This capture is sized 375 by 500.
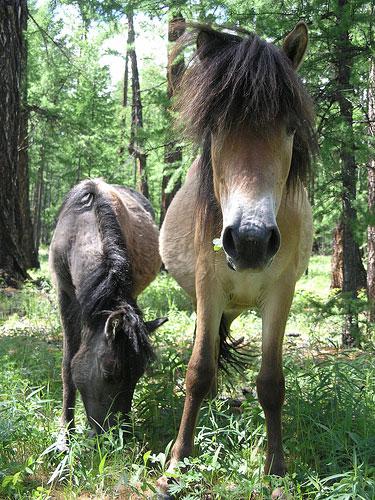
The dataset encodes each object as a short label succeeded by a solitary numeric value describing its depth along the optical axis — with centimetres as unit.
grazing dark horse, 346
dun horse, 240
